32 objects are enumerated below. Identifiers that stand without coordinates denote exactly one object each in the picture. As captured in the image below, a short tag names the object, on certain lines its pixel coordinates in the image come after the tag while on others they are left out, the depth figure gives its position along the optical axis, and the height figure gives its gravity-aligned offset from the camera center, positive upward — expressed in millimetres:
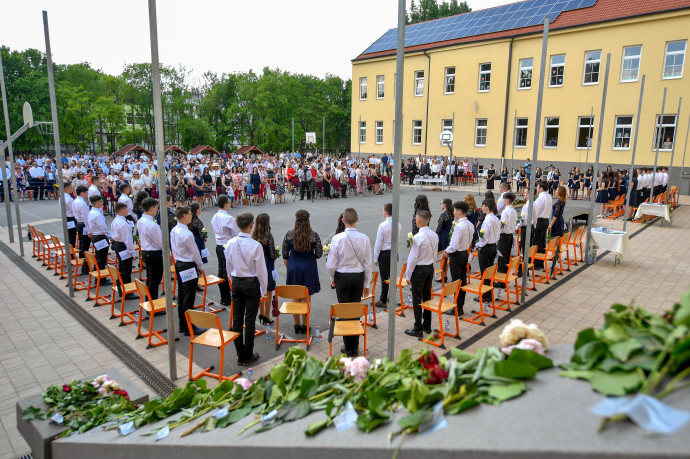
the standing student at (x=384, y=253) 7566 -1558
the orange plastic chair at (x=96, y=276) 8273 -2215
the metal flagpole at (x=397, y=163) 4156 +4
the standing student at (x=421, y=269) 6578 -1604
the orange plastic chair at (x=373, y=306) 7244 -2394
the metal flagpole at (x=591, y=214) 9509 -1144
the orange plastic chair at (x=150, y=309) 6398 -2235
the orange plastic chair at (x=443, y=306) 6418 -2113
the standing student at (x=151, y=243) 7336 -1380
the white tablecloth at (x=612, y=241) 10938 -1867
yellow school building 24547 +5280
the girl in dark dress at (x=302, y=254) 6586 -1397
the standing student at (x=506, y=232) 8703 -1348
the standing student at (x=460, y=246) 7352 -1365
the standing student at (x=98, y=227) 8859 -1365
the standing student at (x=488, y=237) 7957 -1296
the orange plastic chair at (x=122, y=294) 7273 -2236
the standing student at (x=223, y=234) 7941 -1314
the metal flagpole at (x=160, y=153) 4750 +77
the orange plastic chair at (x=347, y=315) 5680 -1954
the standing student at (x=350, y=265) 6211 -1455
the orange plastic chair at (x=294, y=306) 6403 -2048
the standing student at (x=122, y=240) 8102 -1471
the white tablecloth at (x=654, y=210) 15873 -1576
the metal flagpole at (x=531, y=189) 7297 -415
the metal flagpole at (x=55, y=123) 7386 +591
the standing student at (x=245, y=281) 5820 -1591
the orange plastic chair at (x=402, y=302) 7763 -2479
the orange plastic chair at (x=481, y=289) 7273 -2076
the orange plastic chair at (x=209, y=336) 5293 -2213
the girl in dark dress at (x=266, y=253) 6812 -1457
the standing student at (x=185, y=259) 6680 -1520
